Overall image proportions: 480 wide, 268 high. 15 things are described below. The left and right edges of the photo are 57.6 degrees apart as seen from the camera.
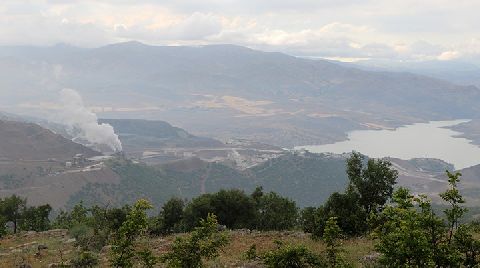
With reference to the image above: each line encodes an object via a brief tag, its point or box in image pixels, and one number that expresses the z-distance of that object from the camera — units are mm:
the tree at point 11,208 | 53997
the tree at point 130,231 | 14062
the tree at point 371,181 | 31953
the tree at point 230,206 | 44250
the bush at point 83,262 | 20672
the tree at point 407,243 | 11344
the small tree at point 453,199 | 12798
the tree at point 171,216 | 39562
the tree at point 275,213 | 49450
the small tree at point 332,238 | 14979
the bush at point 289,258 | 15758
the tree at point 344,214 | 29297
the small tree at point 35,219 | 54219
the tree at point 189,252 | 14880
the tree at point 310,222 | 31150
